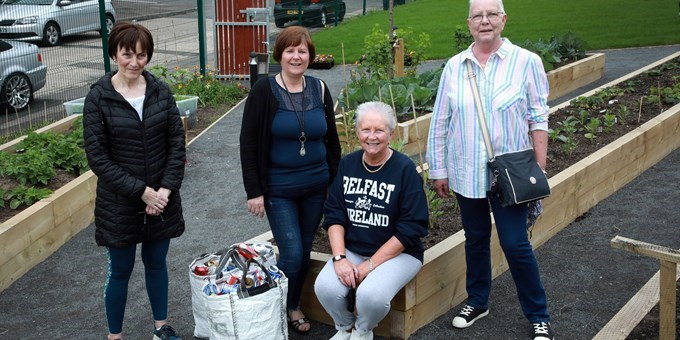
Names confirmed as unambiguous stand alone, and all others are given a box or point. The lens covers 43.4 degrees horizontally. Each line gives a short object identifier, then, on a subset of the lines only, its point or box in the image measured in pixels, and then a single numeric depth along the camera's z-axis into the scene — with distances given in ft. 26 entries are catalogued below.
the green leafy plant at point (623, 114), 28.07
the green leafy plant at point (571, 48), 42.29
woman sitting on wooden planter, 15.02
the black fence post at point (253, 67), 36.40
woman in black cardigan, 15.30
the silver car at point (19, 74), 37.09
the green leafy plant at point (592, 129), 26.08
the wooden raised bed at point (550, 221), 16.34
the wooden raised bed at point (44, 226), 19.42
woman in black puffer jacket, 14.69
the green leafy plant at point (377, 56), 35.96
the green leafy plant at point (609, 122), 26.99
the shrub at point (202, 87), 36.91
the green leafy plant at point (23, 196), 21.30
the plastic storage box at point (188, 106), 31.63
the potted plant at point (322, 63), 47.62
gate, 44.75
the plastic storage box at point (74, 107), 30.98
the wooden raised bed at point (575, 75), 38.19
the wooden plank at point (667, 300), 13.73
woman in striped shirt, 14.82
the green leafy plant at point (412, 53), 38.34
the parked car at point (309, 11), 68.95
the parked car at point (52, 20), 37.78
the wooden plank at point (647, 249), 13.28
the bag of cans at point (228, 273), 14.51
